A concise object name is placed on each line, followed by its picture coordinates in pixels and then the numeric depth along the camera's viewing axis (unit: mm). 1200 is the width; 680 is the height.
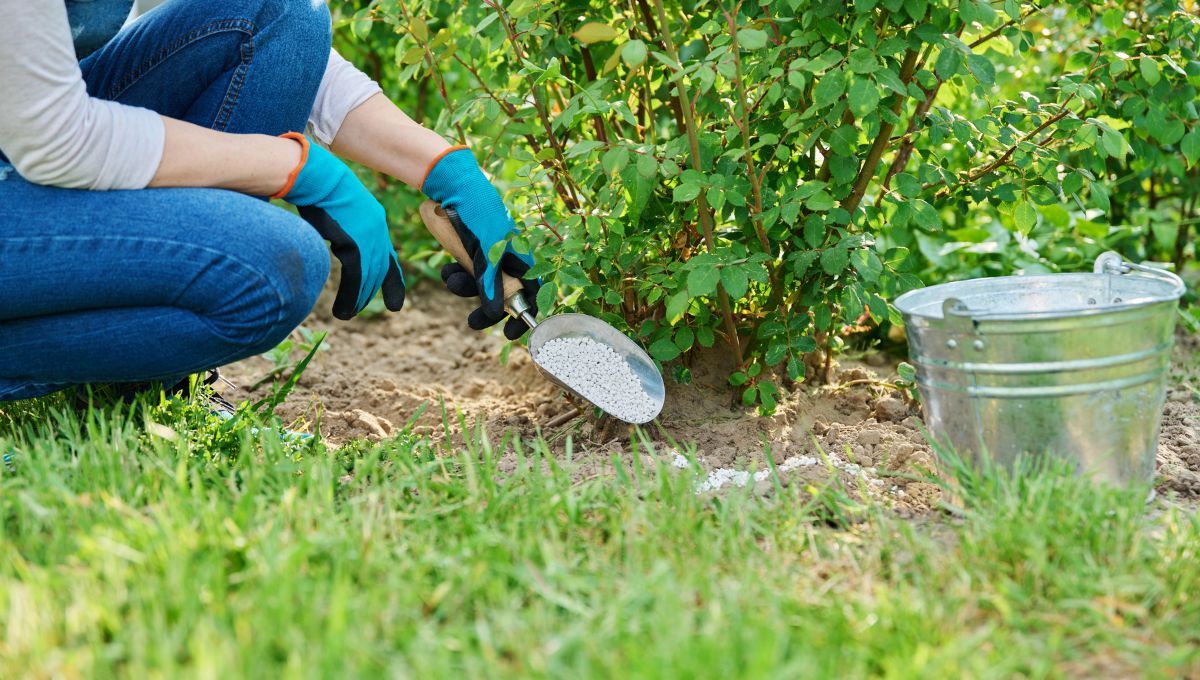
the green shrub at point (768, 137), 2310
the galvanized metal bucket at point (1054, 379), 2186
